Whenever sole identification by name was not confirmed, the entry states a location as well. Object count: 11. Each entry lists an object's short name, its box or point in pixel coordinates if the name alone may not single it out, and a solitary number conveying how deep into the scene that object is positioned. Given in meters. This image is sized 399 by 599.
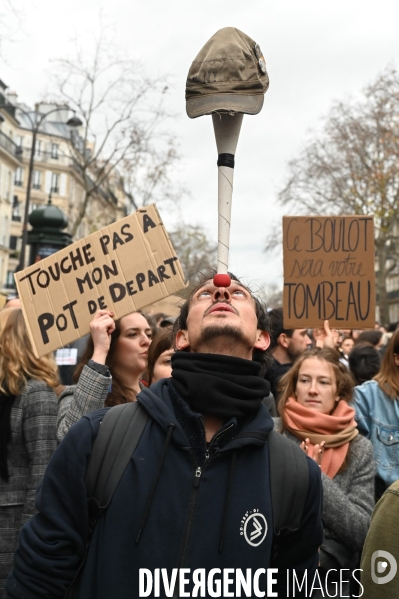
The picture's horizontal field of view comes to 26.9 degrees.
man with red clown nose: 2.21
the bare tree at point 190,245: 49.66
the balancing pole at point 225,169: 2.62
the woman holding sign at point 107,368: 3.54
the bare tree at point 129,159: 21.28
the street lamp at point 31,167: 19.59
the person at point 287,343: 6.36
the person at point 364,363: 7.04
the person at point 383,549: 2.01
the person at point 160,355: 4.52
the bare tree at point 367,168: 30.40
